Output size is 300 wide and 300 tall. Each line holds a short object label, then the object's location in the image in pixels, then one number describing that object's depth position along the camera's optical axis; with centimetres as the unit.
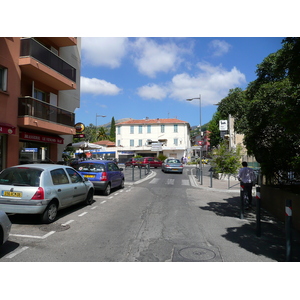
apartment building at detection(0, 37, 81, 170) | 1208
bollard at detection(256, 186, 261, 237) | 600
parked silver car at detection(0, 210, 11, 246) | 452
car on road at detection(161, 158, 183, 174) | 2689
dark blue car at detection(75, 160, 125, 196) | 1138
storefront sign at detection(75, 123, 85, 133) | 1903
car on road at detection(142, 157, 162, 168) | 3541
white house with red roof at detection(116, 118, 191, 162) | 5722
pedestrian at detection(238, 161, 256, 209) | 908
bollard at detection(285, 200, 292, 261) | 438
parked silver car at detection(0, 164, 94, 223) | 627
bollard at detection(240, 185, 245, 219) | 781
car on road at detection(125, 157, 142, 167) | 3481
